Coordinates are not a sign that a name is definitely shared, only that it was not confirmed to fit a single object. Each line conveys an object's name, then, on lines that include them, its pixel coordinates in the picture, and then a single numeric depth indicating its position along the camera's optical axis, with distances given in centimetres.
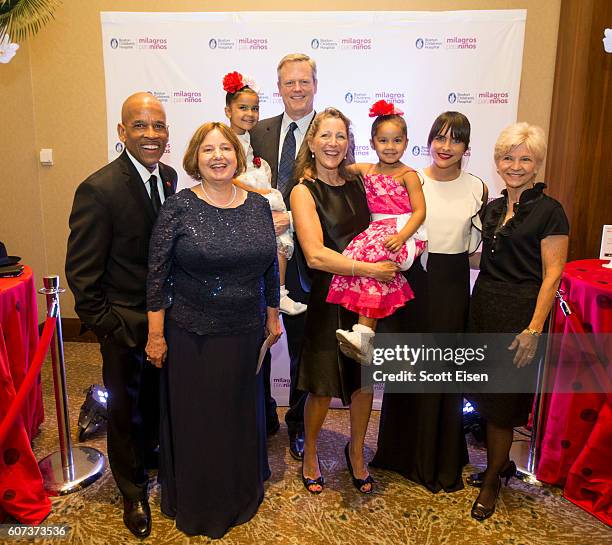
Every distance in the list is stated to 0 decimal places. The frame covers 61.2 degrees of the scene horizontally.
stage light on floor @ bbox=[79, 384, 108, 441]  314
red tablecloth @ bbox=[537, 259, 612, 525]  244
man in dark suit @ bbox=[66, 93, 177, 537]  204
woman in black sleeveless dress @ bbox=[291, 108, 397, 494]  226
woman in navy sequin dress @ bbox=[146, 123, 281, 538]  203
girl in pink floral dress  226
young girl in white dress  262
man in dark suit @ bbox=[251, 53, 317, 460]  286
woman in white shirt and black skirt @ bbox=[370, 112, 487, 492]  240
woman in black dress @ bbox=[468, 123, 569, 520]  218
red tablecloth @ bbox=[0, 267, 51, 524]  232
